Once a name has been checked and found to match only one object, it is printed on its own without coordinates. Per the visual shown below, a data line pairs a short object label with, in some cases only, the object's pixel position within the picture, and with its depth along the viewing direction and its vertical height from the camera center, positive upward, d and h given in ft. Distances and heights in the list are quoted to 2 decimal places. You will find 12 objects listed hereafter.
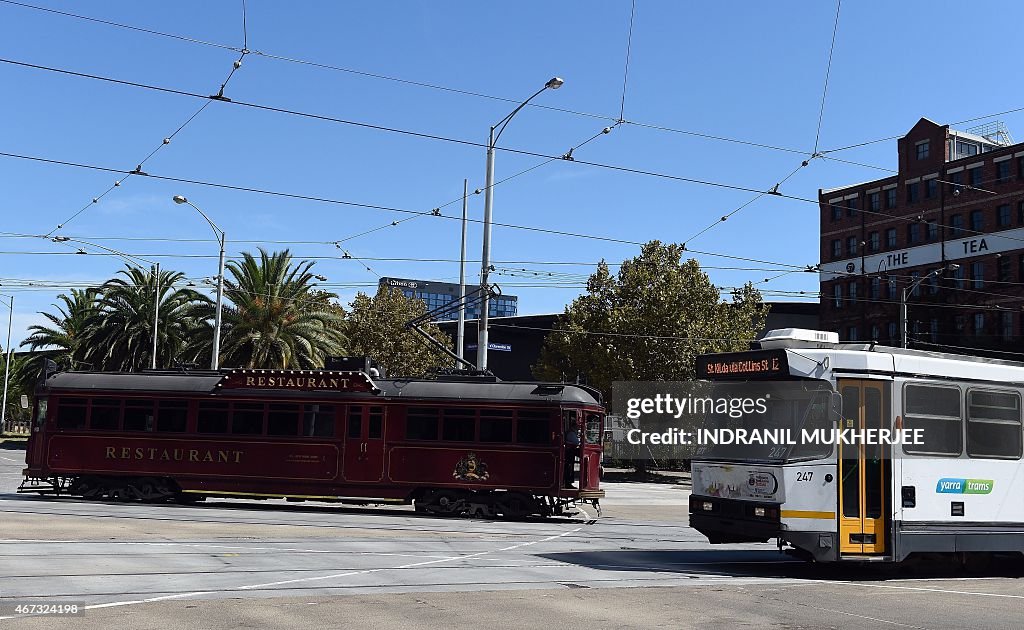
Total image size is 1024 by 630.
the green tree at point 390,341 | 178.70 +14.86
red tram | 74.90 -1.31
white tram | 43.04 -1.10
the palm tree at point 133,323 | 161.07 +14.89
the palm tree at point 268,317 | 136.36 +14.08
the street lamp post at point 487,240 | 94.68 +17.90
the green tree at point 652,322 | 138.62 +15.96
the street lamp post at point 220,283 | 112.68 +15.26
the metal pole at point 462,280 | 108.91 +17.12
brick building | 191.52 +41.62
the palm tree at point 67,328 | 189.47 +15.86
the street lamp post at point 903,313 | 112.14 +15.02
